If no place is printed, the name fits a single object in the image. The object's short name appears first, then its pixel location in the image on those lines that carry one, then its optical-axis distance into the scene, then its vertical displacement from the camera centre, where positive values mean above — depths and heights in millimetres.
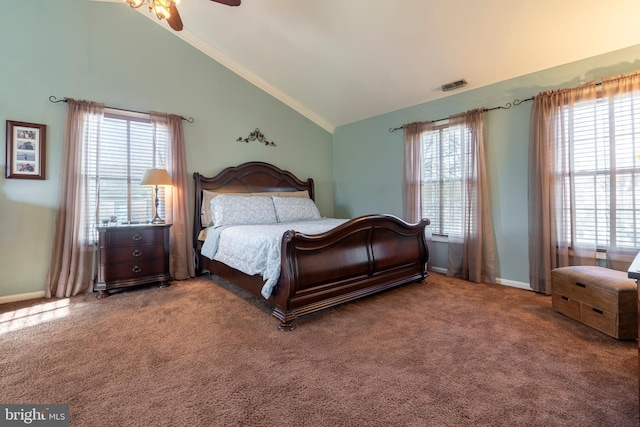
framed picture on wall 2893 +676
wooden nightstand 3029 -457
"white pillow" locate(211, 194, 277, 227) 3654 +38
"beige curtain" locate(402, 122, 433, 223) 4109 +633
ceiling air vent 3550 +1593
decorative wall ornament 4431 +1204
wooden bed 2303 -489
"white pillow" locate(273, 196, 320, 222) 4117 +64
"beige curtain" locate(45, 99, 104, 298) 3059 -27
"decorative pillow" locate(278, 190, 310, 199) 4605 +326
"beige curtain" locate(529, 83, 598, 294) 2951 +291
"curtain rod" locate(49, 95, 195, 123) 3077 +1268
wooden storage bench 2016 -671
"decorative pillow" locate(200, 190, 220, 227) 3912 +43
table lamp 3292 +427
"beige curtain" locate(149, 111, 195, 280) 3693 +173
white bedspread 2379 -327
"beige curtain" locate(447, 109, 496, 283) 3504 +50
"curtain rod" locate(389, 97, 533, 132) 3285 +1250
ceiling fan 1974 +1460
